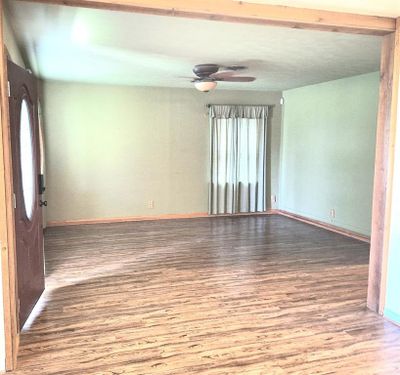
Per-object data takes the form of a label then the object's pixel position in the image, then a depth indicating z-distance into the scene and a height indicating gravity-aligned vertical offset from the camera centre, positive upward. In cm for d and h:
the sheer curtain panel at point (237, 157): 733 -15
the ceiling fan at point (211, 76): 471 +91
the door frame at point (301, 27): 237 +39
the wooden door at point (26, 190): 278 -32
